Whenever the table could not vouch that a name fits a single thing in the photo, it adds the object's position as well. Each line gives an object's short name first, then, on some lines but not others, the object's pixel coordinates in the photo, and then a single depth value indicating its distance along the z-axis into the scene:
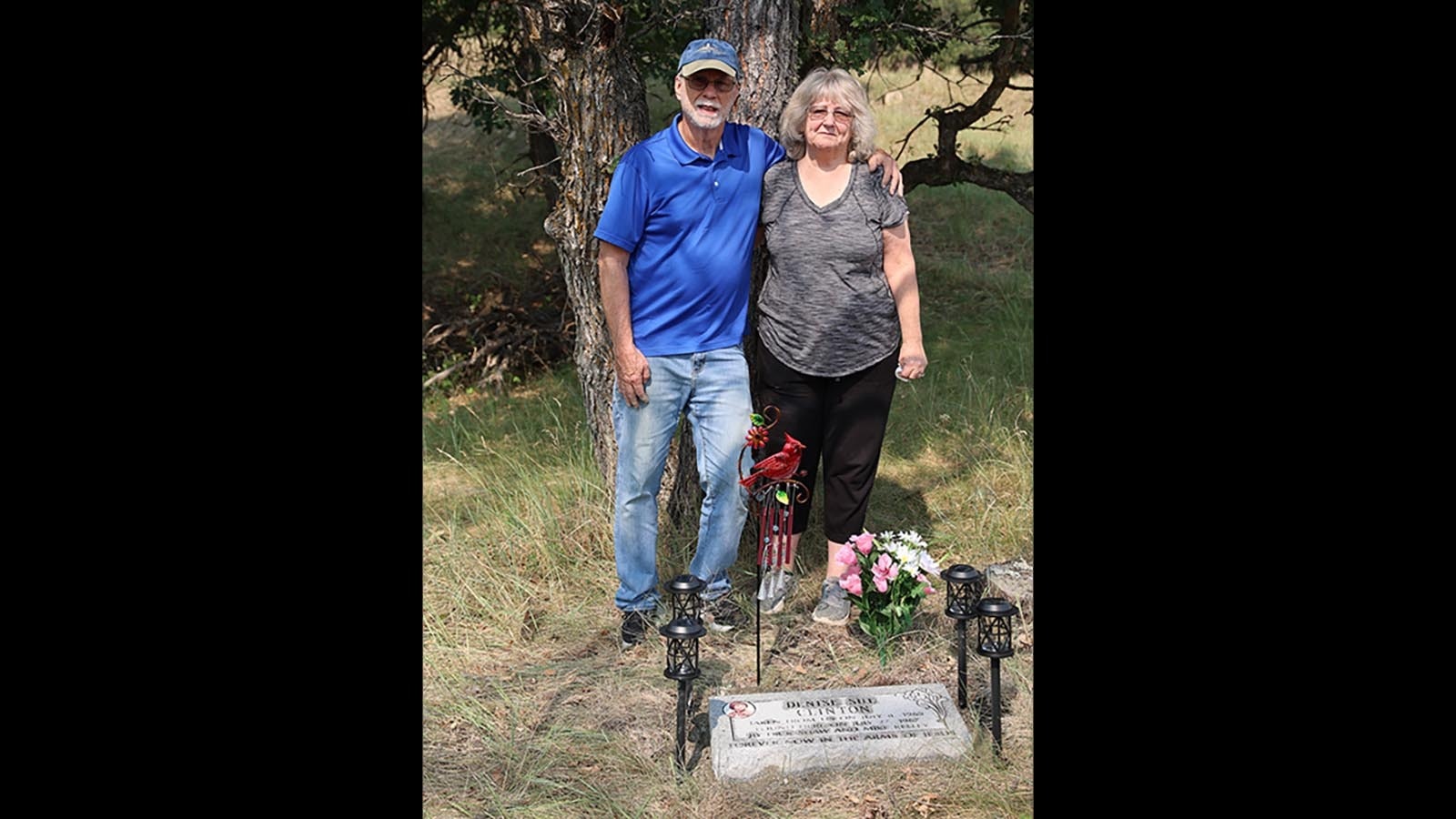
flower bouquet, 4.63
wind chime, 4.45
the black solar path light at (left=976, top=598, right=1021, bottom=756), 4.00
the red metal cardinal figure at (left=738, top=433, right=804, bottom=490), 4.45
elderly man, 4.34
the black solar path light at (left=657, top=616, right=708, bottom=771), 3.86
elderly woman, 4.50
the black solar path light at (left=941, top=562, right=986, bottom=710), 4.18
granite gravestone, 3.91
